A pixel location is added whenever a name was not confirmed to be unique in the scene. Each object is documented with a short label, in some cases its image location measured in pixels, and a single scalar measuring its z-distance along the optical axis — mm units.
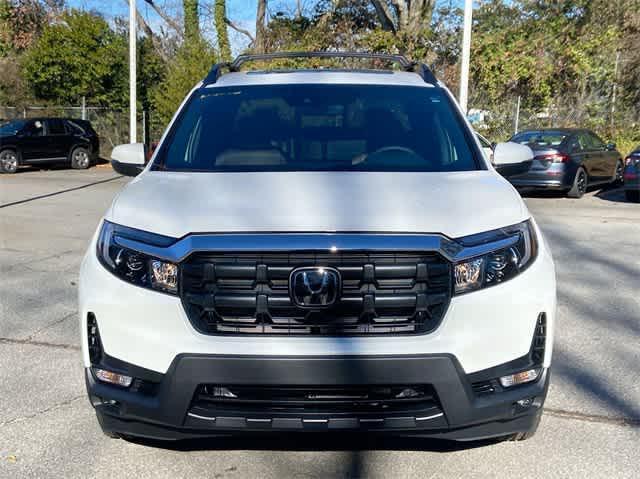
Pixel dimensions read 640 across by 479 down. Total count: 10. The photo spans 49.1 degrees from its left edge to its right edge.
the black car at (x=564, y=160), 14539
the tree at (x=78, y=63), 25641
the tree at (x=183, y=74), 23875
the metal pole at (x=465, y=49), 15984
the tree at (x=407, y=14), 25139
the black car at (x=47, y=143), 21250
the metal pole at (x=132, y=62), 20891
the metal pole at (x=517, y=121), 23594
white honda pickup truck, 2691
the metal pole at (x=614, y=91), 23906
